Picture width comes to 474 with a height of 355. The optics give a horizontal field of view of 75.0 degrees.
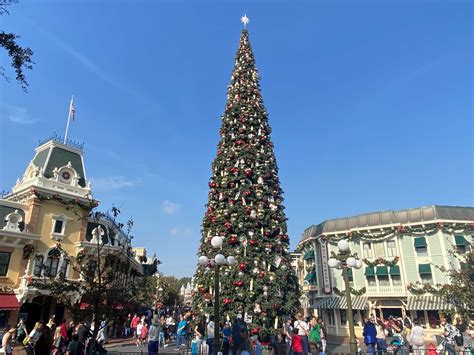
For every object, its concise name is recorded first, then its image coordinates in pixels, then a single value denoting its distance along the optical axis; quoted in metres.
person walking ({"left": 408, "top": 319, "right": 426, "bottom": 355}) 9.73
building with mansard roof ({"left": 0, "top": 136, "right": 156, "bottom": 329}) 21.92
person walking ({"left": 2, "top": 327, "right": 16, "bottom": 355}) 11.52
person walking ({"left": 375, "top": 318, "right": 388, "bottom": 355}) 12.21
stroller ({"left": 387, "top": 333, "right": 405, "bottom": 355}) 10.79
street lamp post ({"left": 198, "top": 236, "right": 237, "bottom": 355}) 8.13
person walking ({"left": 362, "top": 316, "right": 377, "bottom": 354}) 11.37
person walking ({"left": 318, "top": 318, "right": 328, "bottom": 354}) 14.26
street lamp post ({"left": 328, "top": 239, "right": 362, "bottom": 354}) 8.95
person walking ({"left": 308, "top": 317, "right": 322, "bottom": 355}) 10.86
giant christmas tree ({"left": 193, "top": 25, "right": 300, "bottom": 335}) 14.05
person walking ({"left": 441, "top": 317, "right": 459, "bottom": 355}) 9.91
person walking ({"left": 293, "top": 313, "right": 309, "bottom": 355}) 9.76
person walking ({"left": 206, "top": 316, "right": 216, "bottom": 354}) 12.23
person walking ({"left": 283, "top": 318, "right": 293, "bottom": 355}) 11.43
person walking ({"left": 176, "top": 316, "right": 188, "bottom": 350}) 16.27
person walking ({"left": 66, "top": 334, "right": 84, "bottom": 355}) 9.22
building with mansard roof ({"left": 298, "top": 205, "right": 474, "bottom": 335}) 27.55
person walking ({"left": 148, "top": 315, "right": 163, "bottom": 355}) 11.02
